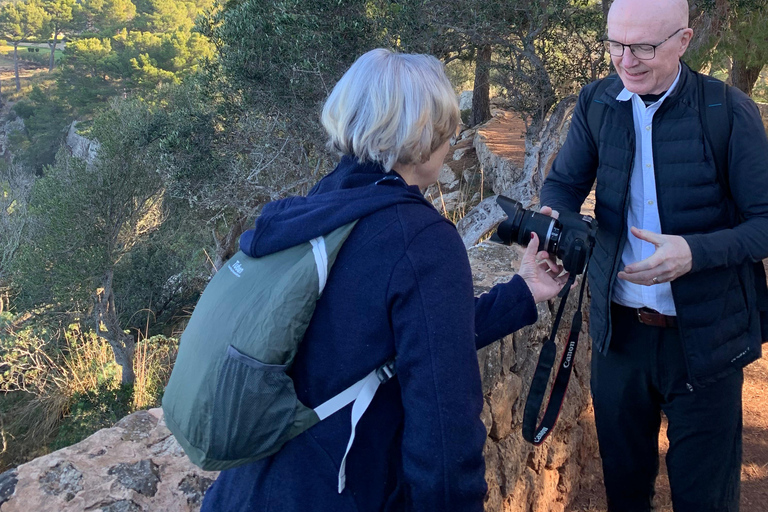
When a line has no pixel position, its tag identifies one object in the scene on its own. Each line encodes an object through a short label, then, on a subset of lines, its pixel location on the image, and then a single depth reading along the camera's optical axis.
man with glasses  1.48
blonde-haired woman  0.88
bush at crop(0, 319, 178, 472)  8.14
